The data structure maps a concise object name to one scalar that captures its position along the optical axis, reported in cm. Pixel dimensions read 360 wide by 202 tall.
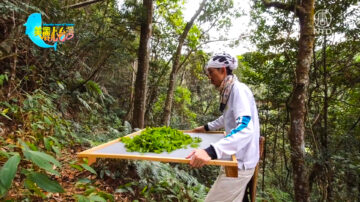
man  175
